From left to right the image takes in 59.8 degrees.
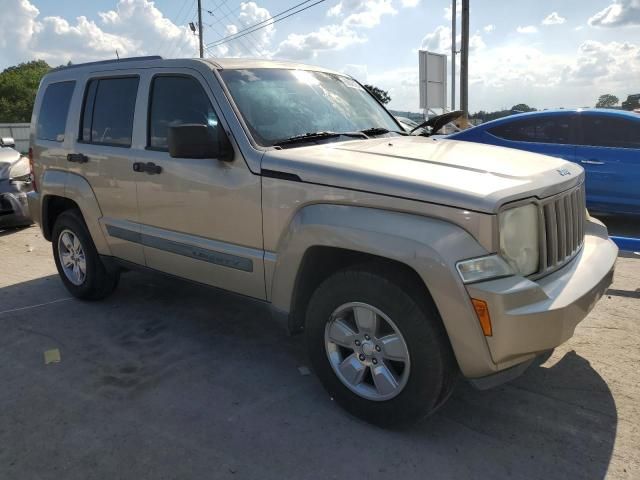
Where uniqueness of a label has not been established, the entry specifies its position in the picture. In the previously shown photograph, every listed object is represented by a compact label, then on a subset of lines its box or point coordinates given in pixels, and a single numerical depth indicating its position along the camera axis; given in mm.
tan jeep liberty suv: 2541
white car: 8305
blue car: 6953
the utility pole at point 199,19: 35888
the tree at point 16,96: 56406
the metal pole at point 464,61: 16516
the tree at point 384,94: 37859
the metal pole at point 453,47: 19812
